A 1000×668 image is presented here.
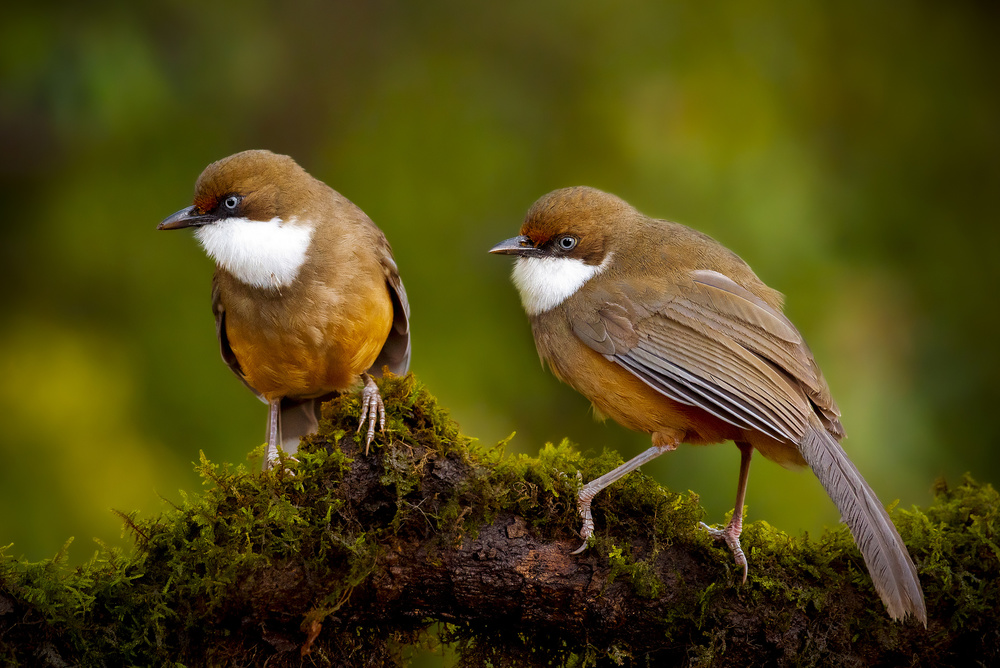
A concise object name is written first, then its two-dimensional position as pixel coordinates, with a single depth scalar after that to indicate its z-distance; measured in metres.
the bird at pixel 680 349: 6.39
